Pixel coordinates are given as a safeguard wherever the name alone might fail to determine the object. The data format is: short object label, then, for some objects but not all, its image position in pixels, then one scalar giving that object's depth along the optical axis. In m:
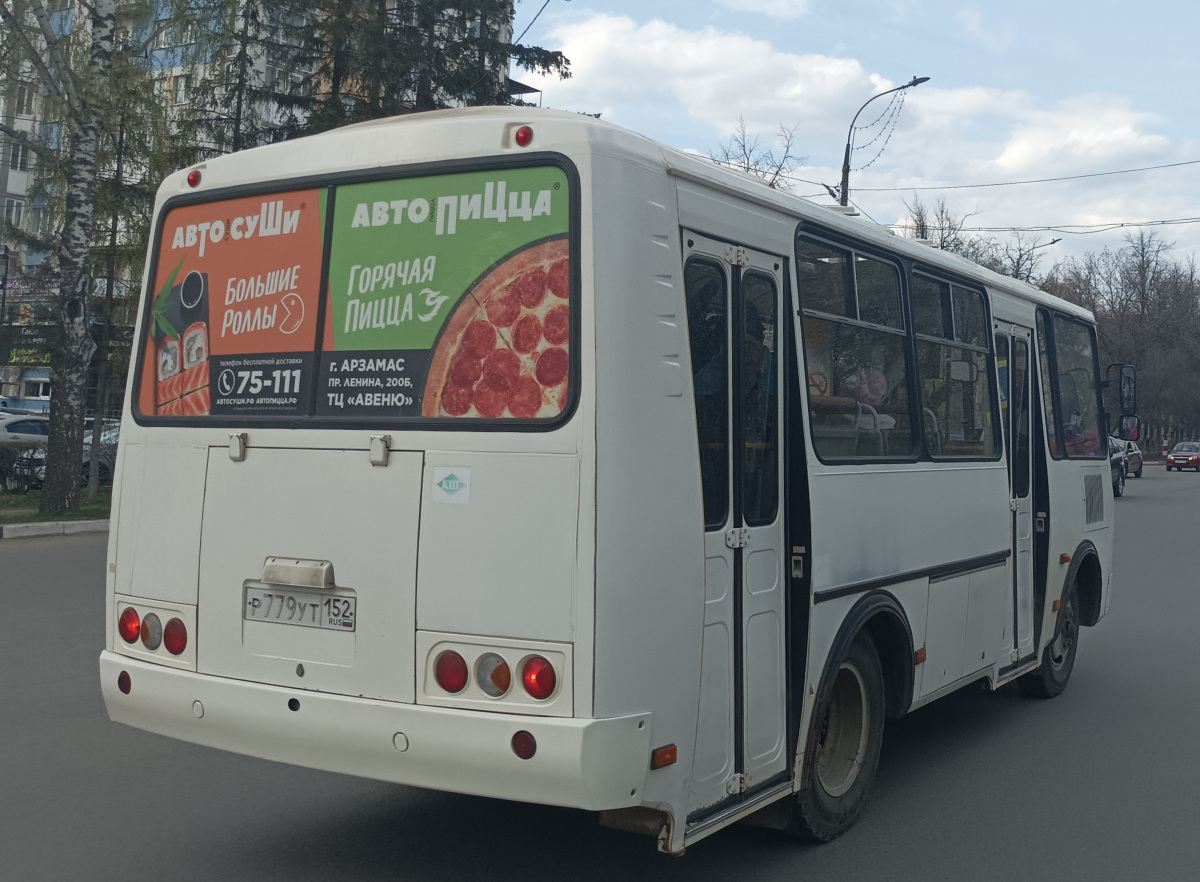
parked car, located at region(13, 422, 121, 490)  22.83
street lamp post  25.18
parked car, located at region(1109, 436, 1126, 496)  33.97
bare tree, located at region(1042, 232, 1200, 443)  79.81
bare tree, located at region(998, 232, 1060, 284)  49.91
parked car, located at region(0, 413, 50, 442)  29.09
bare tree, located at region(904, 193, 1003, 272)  46.84
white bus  3.96
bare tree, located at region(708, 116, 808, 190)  31.42
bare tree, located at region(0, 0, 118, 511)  18.83
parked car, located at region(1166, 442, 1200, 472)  60.19
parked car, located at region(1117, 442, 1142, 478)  41.22
